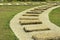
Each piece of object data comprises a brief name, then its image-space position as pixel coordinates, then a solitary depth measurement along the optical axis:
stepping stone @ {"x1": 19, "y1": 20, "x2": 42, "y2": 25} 4.66
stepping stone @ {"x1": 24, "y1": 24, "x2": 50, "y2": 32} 3.98
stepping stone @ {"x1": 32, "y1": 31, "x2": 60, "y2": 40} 3.18
